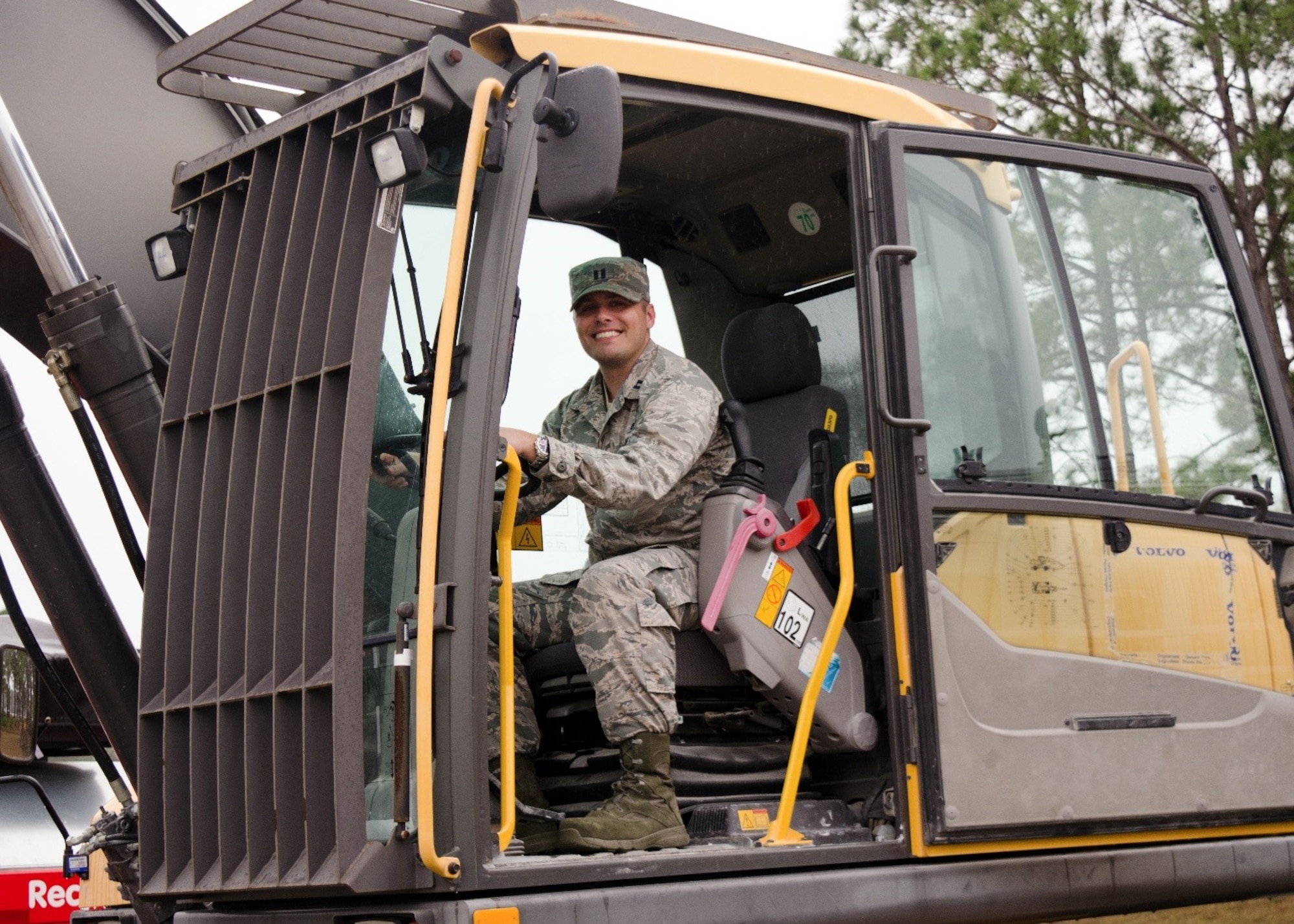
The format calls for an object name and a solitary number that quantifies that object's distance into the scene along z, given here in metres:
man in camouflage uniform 3.84
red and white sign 5.11
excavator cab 3.44
